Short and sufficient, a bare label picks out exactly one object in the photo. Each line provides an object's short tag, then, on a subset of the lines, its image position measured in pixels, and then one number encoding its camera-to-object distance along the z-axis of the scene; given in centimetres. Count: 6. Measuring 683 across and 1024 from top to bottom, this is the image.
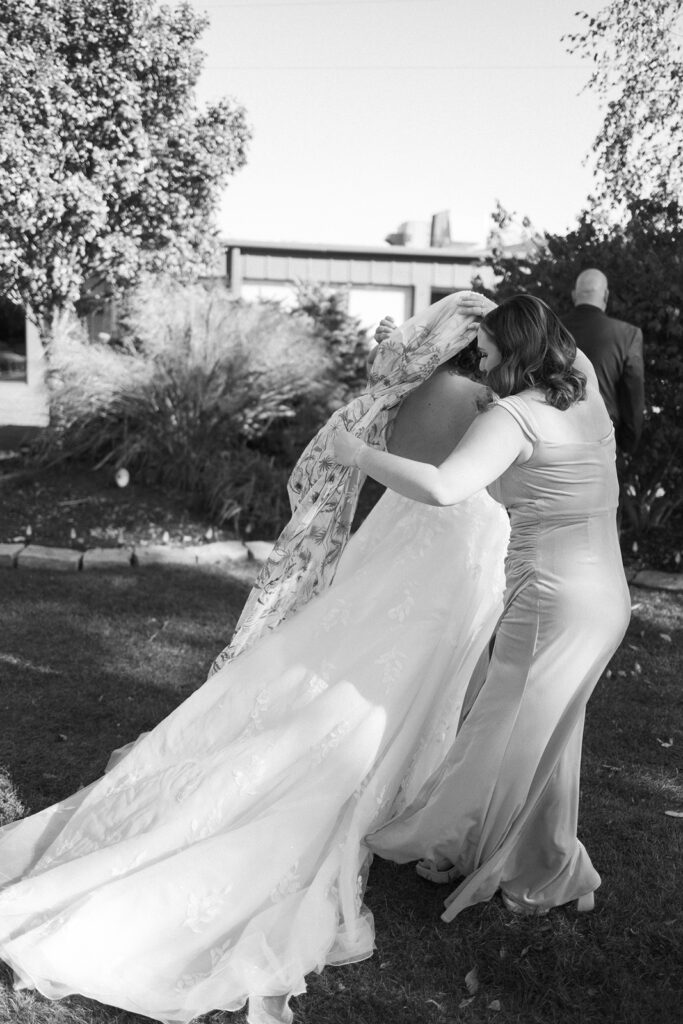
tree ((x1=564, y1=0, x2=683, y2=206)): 941
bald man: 596
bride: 268
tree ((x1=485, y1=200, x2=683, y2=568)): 708
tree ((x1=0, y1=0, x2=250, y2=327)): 953
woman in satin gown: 275
